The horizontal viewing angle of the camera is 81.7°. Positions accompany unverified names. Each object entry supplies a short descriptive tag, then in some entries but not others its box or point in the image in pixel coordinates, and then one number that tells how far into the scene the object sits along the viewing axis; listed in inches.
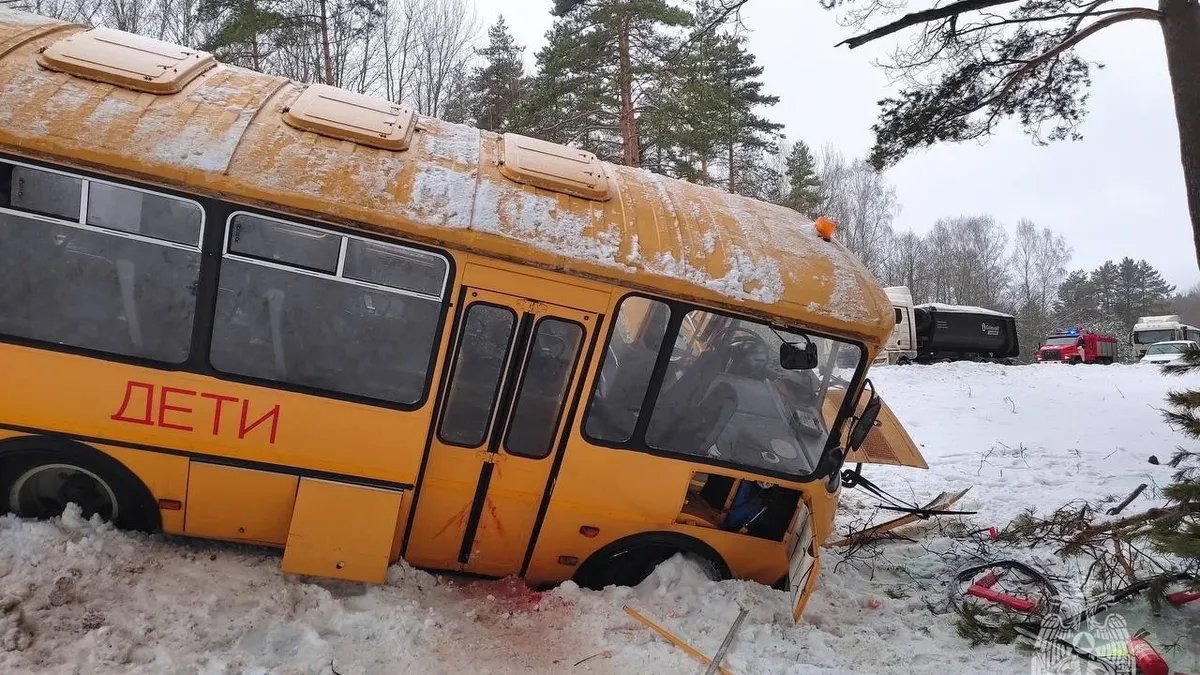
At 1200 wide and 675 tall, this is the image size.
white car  891.5
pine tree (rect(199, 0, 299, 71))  756.6
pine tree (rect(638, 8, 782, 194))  412.8
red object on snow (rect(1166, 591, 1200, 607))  163.9
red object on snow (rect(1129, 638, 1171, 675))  145.6
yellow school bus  142.8
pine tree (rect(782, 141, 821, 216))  1202.6
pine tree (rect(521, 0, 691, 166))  695.1
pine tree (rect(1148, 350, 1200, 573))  142.2
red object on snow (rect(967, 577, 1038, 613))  181.6
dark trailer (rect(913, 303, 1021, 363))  959.0
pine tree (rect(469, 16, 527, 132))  1149.1
